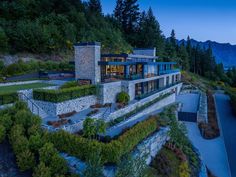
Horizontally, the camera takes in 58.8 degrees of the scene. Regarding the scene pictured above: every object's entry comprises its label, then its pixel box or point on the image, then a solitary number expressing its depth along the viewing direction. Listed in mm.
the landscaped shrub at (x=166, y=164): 12949
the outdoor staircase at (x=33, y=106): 15586
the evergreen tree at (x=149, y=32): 54781
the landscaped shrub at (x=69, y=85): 19431
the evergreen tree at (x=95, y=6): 54922
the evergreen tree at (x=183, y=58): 63031
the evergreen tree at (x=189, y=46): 73125
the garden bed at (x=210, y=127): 20016
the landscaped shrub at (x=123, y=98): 21170
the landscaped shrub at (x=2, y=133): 10616
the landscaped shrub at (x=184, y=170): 13266
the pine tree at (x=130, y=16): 59906
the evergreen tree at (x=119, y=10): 60325
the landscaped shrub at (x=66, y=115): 15696
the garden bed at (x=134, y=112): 16953
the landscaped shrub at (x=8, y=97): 14055
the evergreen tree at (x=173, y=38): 70581
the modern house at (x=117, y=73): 21047
